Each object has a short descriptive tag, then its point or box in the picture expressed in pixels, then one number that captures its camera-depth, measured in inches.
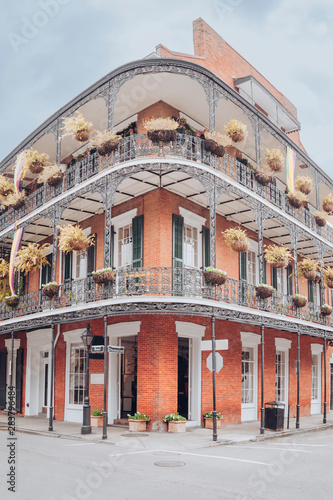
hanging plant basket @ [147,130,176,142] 527.5
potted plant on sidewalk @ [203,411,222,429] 559.5
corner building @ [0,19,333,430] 532.4
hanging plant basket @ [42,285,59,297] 594.4
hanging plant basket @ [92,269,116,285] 515.4
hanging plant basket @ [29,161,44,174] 671.8
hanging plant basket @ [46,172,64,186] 634.2
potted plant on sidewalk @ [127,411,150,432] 523.5
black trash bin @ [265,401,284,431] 568.4
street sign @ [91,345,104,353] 498.9
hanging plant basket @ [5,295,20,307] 685.3
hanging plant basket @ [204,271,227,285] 515.2
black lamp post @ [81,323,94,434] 510.6
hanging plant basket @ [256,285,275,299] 590.2
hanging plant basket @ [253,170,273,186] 629.0
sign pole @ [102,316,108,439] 476.4
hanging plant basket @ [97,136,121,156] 550.3
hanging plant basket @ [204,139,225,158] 551.2
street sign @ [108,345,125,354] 500.6
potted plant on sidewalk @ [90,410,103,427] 564.1
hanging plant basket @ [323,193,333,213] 821.2
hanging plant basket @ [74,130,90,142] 584.1
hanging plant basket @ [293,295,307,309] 668.7
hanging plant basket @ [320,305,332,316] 739.7
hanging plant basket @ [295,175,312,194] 756.6
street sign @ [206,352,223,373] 494.6
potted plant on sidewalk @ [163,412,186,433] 515.8
